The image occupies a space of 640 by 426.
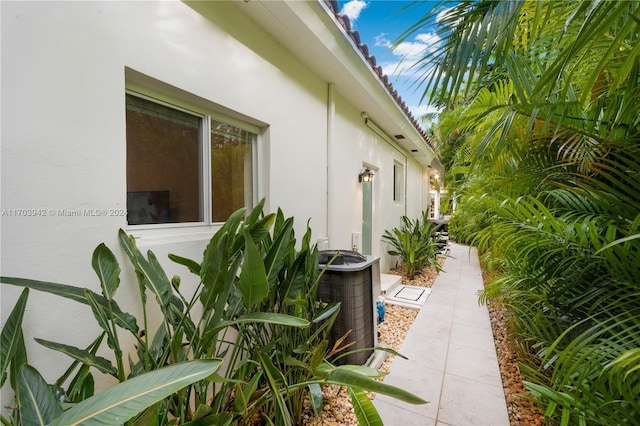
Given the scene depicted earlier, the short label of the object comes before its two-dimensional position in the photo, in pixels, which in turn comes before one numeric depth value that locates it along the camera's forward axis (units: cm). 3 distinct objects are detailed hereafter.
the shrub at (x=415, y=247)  582
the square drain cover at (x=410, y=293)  462
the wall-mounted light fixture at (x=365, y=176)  464
